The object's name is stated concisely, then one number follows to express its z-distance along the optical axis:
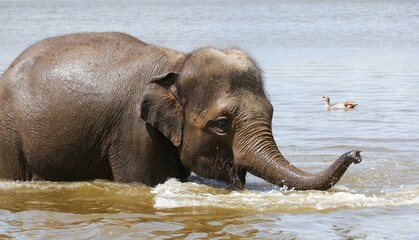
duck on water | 19.94
